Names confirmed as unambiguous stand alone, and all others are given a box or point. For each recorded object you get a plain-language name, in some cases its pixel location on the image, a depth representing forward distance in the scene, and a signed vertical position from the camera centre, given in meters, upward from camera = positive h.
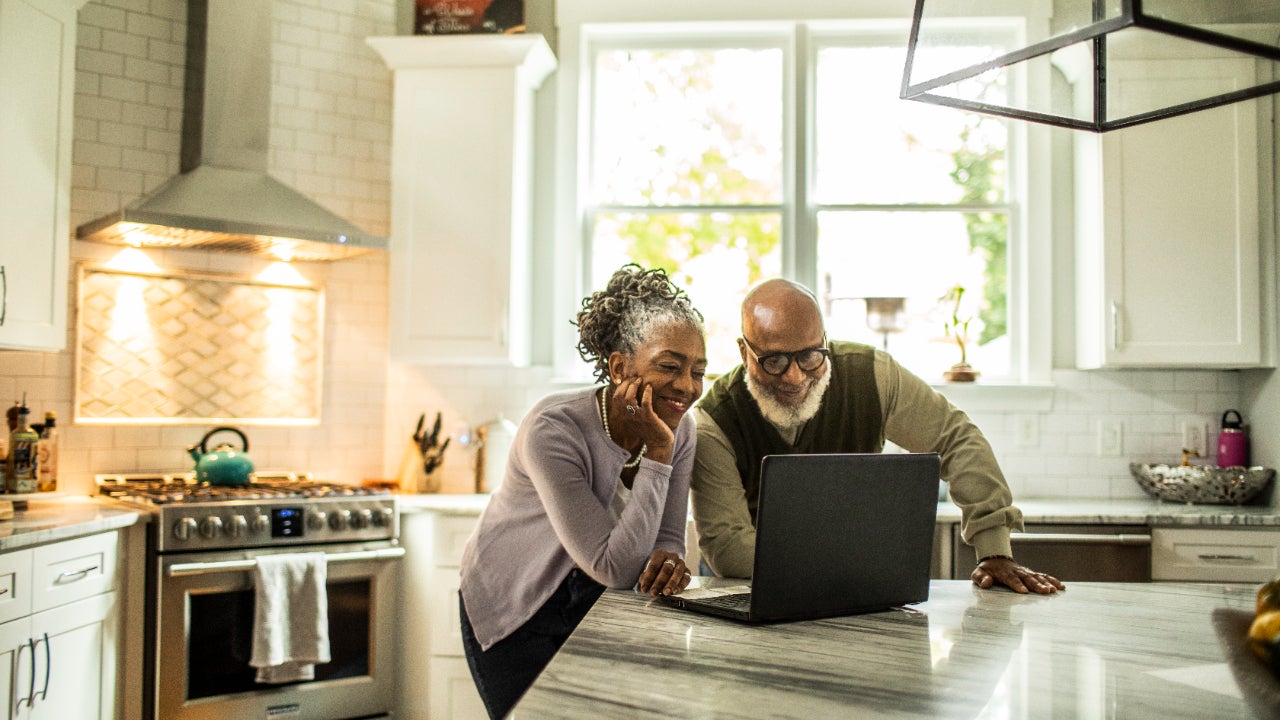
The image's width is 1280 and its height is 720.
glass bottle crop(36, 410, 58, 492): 3.47 -0.21
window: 4.15 +0.88
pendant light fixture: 1.21 +0.46
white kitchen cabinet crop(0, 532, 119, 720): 2.65 -0.64
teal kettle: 3.63 -0.25
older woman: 1.88 -0.17
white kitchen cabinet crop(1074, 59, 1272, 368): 3.72 +0.59
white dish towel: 3.23 -0.69
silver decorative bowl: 3.61 -0.26
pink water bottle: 3.84 -0.15
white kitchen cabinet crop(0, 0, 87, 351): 3.06 +0.69
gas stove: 3.21 -0.37
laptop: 1.52 -0.21
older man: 2.09 -0.04
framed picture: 4.07 +1.49
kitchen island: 1.13 -0.32
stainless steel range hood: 3.56 +0.83
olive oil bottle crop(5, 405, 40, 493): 3.33 -0.20
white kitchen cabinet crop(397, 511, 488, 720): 3.52 -0.79
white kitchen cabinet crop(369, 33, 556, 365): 3.92 +0.75
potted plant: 3.99 +0.27
